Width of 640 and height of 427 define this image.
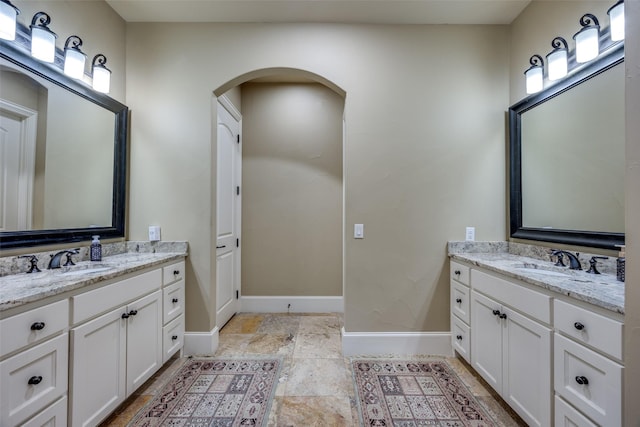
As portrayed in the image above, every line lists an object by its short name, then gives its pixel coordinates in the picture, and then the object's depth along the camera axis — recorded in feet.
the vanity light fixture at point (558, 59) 5.85
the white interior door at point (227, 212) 8.93
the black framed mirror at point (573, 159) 4.99
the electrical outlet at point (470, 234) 7.59
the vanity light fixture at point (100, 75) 6.42
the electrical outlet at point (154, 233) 7.42
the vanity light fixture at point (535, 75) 6.49
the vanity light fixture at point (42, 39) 5.10
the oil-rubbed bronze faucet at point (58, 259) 5.31
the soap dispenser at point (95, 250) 6.13
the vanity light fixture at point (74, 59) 5.78
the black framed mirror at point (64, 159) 4.94
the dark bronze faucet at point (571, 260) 5.42
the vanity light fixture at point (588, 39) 5.22
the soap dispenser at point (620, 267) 4.38
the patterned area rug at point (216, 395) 5.16
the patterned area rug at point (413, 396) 5.18
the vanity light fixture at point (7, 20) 4.53
